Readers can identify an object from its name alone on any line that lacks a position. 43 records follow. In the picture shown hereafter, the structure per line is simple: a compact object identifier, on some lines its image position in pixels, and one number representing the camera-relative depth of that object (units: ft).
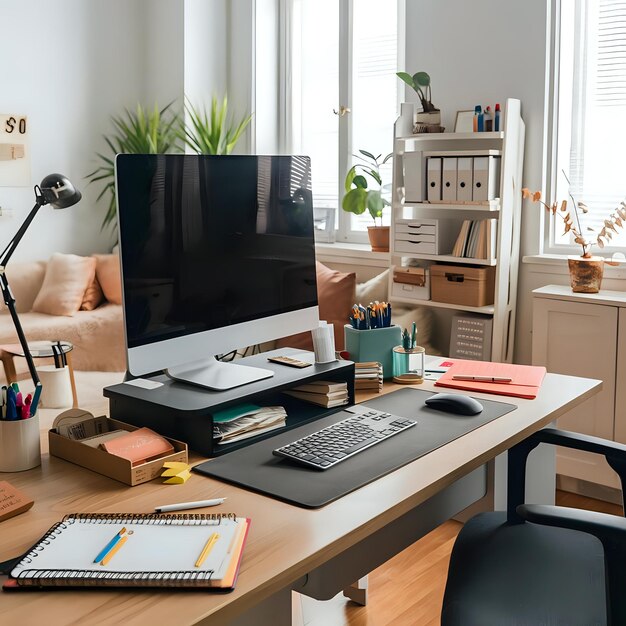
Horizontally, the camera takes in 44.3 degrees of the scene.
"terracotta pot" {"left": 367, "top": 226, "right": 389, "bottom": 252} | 13.46
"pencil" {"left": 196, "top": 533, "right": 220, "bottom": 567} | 3.50
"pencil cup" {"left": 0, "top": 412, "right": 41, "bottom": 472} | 4.62
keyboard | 4.79
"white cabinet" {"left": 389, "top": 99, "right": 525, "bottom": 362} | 11.18
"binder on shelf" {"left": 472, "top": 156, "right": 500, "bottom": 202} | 11.04
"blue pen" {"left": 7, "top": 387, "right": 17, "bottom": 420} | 4.62
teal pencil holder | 6.65
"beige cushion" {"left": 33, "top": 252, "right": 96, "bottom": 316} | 14.61
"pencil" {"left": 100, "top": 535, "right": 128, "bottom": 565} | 3.49
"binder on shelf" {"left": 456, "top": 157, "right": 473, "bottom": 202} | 11.25
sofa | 13.84
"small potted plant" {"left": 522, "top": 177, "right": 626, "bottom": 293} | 10.46
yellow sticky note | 4.53
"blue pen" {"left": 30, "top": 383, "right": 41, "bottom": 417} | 4.69
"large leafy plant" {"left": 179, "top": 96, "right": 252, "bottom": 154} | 15.29
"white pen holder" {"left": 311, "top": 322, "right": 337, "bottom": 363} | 6.06
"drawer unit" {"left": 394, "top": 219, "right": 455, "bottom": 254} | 11.96
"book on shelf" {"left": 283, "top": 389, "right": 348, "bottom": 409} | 5.91
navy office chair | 4.15
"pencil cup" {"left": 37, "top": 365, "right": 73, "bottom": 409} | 6.63
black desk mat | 4.38
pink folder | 6.42
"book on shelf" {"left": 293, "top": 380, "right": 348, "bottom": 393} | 5.91
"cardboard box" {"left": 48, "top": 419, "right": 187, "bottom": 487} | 4.50
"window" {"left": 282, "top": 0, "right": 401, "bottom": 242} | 14.24
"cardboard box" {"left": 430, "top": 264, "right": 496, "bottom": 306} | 11.46
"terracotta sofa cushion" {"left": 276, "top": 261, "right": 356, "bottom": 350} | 12.77
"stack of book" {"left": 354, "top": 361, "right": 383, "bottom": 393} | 6.44
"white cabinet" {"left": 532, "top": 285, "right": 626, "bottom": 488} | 9.99
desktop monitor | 4.94
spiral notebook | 3.33
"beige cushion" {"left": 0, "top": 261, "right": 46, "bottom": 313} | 14.96
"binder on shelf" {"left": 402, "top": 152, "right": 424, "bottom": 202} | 11.87
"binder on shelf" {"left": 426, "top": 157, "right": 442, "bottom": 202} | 11.68
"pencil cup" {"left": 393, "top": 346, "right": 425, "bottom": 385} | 6.72
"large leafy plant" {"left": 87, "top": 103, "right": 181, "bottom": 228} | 15.81
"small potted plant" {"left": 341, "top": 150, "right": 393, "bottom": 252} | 13.30
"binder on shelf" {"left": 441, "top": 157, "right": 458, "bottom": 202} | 11.48
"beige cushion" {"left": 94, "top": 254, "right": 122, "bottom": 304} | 15.44
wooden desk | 3.19
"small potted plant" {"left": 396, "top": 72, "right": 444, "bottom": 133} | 11.86
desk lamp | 7.16
